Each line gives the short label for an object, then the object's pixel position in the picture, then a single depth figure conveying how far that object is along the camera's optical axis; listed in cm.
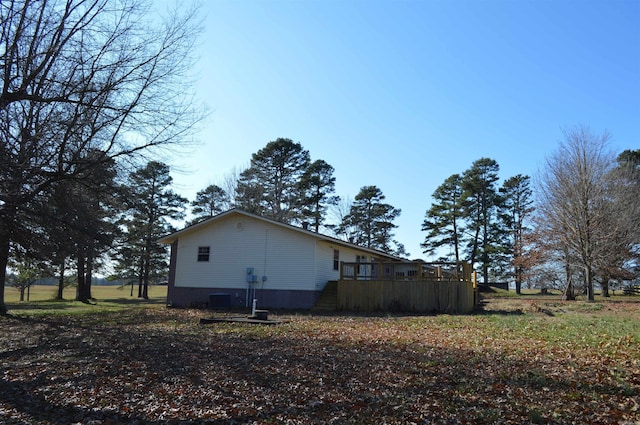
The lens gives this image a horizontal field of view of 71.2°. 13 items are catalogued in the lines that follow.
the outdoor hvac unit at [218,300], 2025
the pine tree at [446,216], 4741
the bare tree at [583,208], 2638
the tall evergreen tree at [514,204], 4519
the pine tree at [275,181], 3844
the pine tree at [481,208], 4606
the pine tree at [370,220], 4709
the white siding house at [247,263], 2053
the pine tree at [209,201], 4081
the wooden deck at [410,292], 1902
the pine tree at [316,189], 4169
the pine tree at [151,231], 3803
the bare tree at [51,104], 858
